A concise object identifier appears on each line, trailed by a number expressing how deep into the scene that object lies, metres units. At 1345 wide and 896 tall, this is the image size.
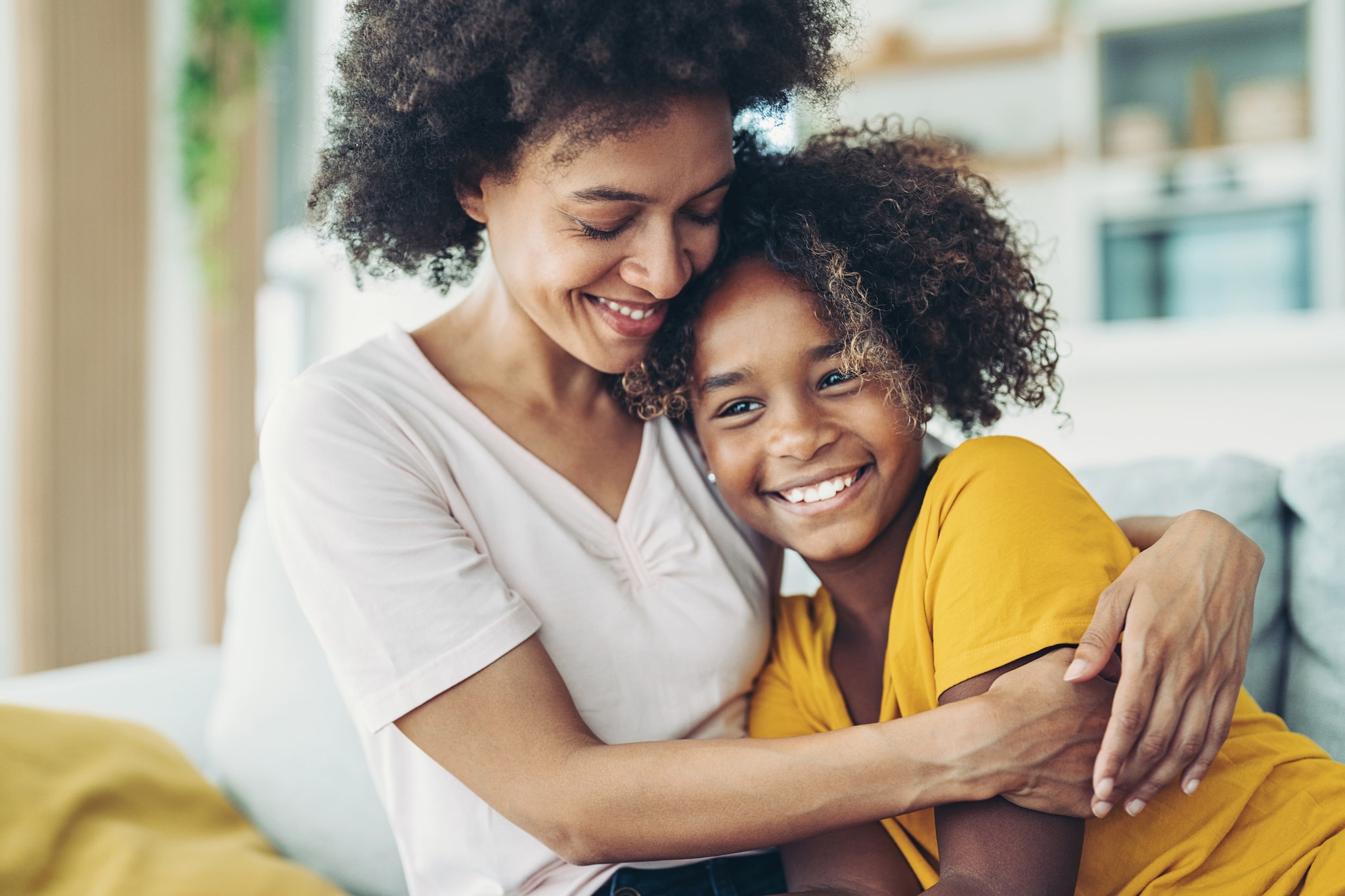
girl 1.00
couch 1.36
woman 0.95
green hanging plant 3.73
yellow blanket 1.23
